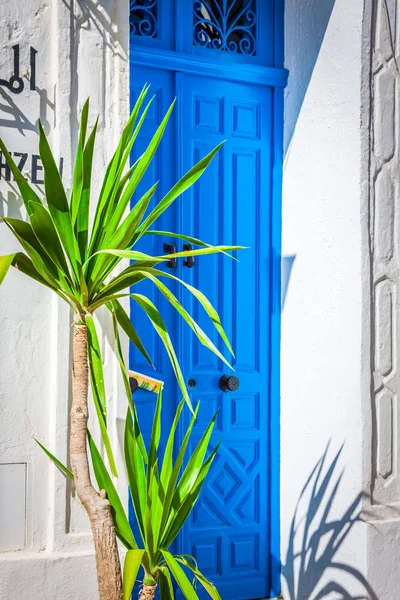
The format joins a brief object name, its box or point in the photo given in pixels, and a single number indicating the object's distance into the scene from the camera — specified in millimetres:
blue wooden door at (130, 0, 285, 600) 3824
